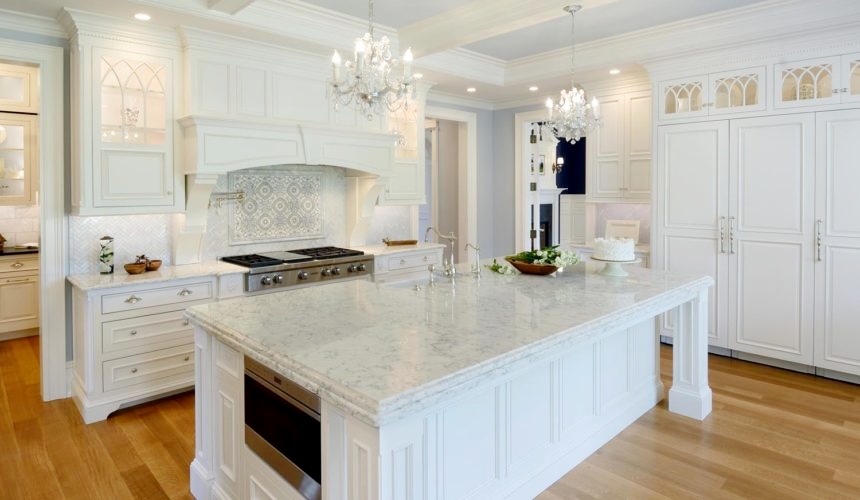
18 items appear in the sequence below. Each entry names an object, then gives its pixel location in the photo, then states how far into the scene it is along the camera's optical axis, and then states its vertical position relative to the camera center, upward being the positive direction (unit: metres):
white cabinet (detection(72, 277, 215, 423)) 3.42 -0.66
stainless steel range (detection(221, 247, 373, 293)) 4.02 -0.20
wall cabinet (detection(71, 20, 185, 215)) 3.50 +0.76
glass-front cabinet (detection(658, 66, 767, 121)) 4.31 +1.22
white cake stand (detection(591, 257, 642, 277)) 3.16 -0.17
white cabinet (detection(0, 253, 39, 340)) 5.23 -0.49
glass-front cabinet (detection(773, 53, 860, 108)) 3.87 +1.17
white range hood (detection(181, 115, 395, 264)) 3.80 +0.69
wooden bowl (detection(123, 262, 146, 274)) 3.66 -0.18
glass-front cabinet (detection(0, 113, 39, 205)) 5.25 +0.81
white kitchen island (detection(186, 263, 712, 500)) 1.54 -0.45
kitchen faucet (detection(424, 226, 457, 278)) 3.17 -0.17
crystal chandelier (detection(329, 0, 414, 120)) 2.60 +0.79
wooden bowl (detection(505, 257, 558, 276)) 3.22 -0.16
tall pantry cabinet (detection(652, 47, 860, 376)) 3.96 +0.20
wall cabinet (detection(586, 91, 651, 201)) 5.29 +0.89
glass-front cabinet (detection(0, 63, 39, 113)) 5.12 +1.46
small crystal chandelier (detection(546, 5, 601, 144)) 3.81 +0.87
